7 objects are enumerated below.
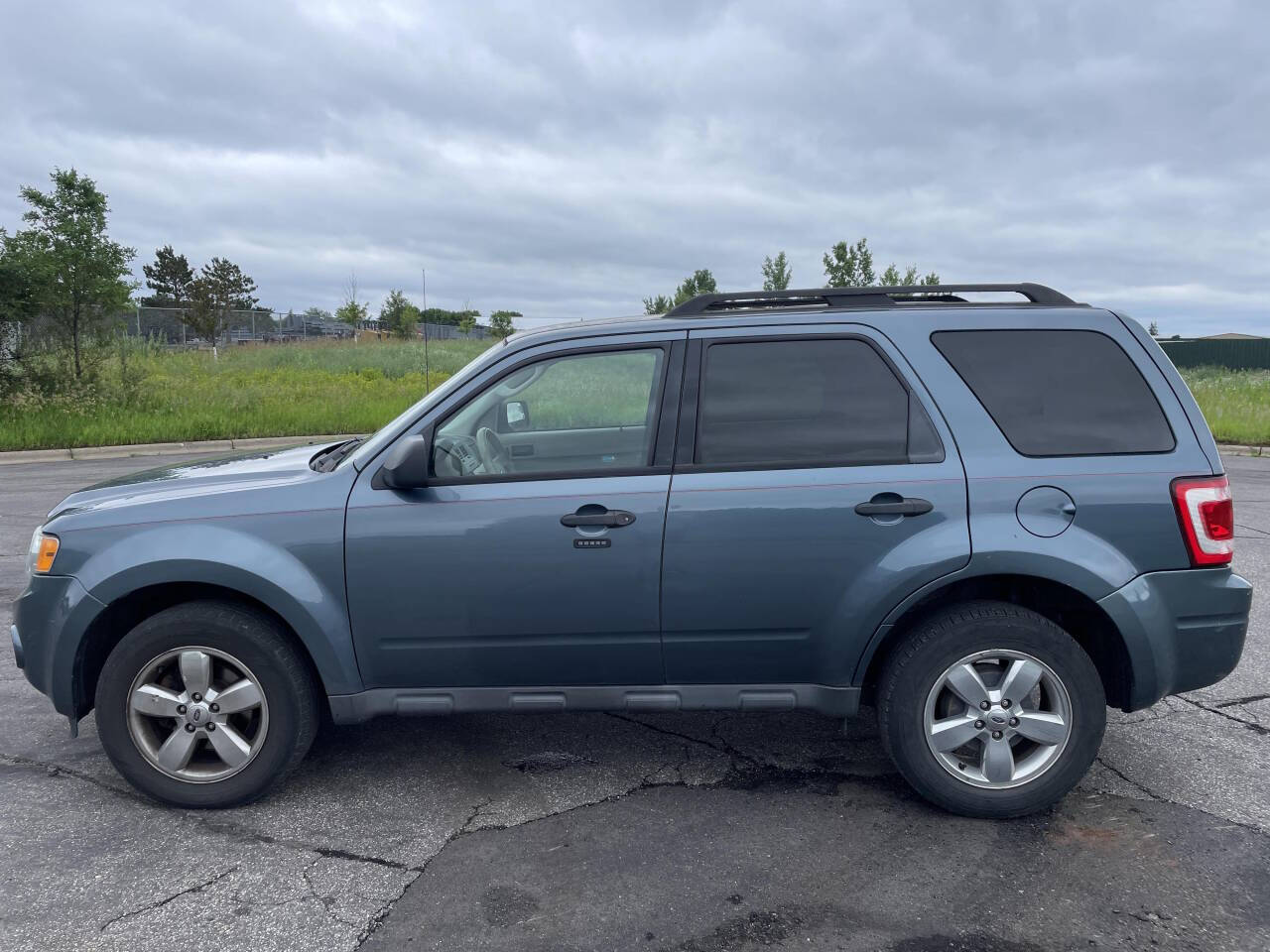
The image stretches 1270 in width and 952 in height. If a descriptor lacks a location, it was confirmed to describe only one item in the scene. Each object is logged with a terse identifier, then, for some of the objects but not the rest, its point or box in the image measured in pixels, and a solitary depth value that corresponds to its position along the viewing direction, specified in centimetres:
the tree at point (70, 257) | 1619
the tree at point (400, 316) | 5394
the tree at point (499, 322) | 5357
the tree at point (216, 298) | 4544
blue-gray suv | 332
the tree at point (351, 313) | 5364
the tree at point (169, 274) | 7494
